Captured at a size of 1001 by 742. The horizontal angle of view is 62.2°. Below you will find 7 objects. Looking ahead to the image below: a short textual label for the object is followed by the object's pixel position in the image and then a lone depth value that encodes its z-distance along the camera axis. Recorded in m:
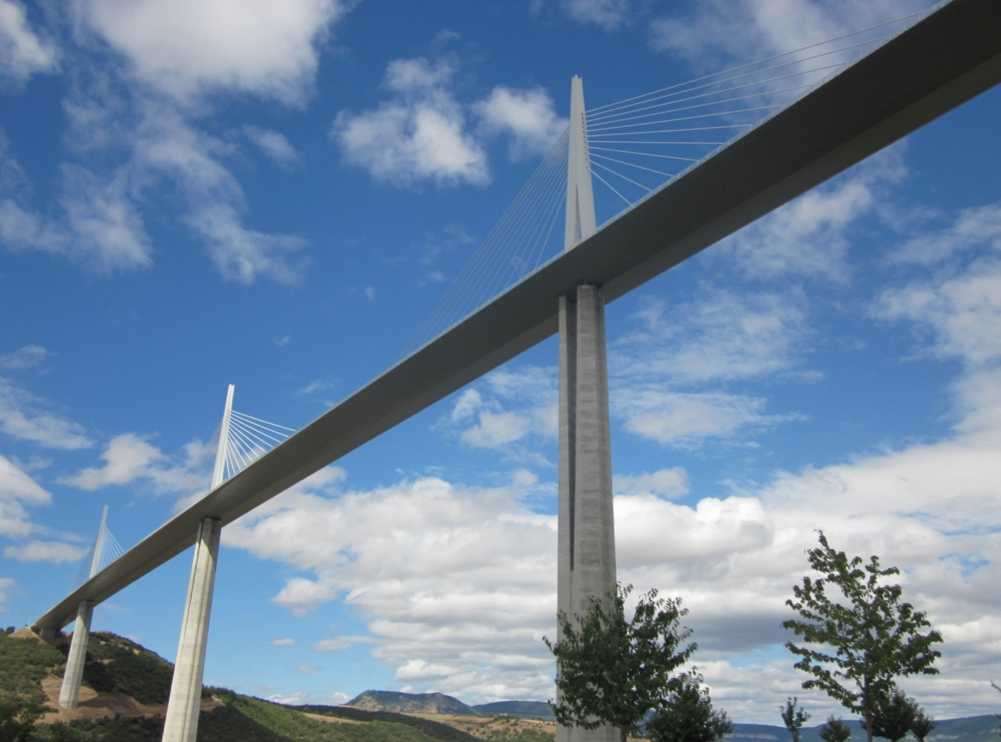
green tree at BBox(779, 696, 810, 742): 34.28
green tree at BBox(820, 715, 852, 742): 32.38
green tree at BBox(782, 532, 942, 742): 20.91
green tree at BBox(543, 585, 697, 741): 18.86
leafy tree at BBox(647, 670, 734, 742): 19.11
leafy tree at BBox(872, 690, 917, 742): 27.20
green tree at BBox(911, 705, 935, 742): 28.77
